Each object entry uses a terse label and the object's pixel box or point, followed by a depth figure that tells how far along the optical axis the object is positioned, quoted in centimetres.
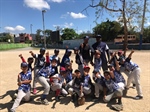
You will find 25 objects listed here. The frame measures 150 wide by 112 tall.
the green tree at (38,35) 5828
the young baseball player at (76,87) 337
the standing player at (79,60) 390
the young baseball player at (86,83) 339
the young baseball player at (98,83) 337
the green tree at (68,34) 4383
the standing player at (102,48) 380
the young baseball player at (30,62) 378
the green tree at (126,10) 1431
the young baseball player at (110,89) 319
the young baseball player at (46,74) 338
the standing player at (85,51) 390
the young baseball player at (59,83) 347
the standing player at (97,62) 372
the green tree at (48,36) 4874
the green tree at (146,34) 2506
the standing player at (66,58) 391
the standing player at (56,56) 393
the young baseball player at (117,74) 343
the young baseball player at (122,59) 382
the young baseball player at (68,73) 372
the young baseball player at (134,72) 348
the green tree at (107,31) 3076
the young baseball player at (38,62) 382
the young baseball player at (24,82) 319
